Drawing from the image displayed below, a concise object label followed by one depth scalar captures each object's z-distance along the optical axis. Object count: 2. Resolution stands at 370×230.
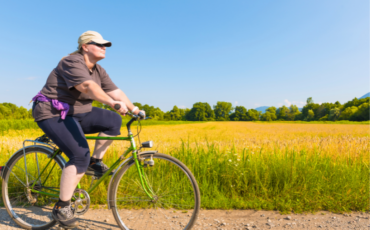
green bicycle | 2.49
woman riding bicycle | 2.35
